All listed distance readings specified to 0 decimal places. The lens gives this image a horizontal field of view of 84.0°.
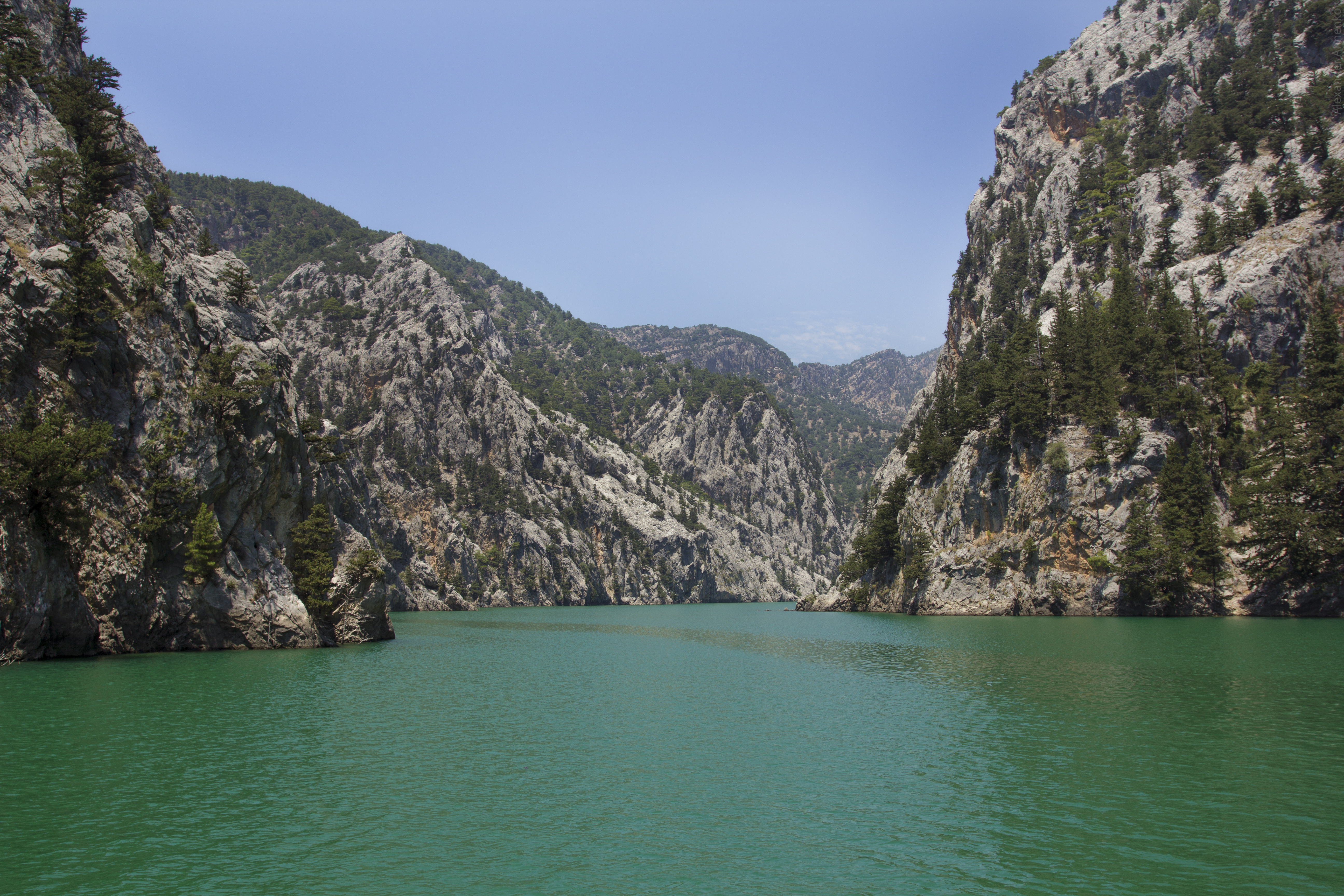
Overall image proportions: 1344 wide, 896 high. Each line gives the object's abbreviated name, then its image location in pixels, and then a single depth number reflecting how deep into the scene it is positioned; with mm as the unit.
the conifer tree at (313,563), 60781
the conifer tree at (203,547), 50781
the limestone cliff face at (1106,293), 91750
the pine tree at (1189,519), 83625
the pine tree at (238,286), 61906
